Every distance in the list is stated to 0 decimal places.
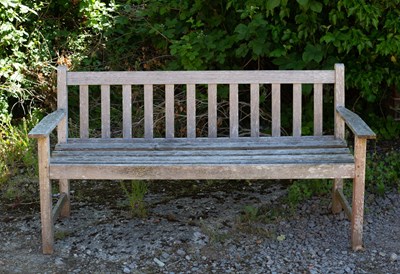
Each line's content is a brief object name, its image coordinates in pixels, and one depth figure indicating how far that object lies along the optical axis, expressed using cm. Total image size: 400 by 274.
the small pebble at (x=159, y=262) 384
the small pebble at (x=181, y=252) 397
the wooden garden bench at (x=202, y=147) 385
